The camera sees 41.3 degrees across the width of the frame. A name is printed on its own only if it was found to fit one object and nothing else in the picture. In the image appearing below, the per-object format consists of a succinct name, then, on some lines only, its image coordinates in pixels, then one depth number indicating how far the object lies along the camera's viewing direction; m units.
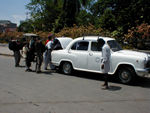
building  140.94
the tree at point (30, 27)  49.16
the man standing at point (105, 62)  6.78
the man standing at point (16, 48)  11.22
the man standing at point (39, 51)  9.40
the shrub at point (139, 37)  13.11
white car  7.30
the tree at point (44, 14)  43.03
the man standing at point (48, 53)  10.02
